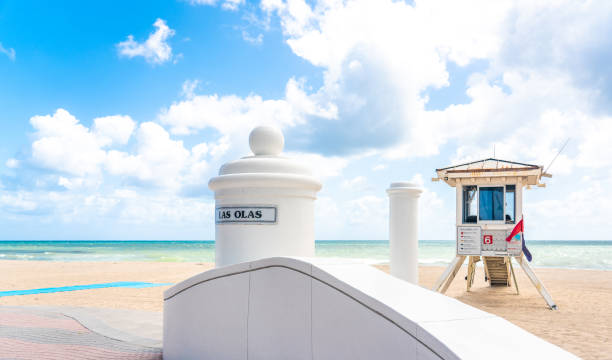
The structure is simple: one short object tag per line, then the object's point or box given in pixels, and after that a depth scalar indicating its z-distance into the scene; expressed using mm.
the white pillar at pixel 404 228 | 6416
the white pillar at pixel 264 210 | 4426
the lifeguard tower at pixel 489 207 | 12031
